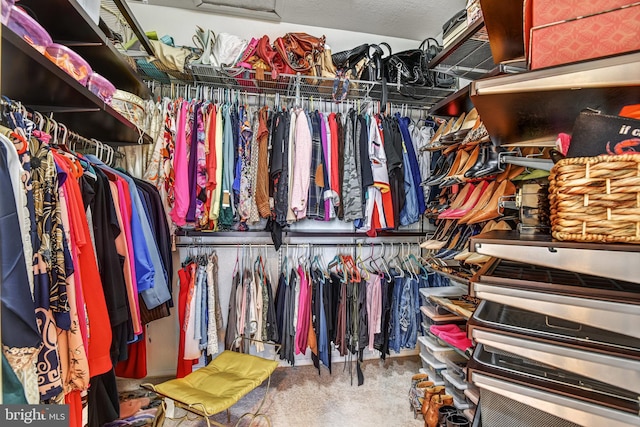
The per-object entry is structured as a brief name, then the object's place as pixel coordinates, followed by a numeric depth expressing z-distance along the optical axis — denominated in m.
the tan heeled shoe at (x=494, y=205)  1.36
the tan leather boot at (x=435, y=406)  1.70
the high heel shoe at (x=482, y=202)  1.50
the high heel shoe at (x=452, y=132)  1.66
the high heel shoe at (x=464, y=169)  1.57
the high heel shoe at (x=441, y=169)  1.90
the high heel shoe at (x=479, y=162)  1.49
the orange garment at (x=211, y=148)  2.06
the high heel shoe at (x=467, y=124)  1.53
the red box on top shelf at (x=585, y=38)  0.60
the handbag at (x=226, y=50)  2.12
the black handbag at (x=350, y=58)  2.38
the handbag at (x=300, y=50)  2.20
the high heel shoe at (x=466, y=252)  1.43
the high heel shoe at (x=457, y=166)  1.69
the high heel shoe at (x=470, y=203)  1.61
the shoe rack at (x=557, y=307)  0.55
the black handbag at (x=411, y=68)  2.40
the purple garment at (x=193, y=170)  2.06
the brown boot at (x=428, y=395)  1.81
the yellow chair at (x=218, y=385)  1.46
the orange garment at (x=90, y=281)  1.04
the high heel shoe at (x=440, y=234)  1.83
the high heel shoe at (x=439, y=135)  1.79
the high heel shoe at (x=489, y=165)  1.41
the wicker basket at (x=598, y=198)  0.52
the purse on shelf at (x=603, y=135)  0.56
